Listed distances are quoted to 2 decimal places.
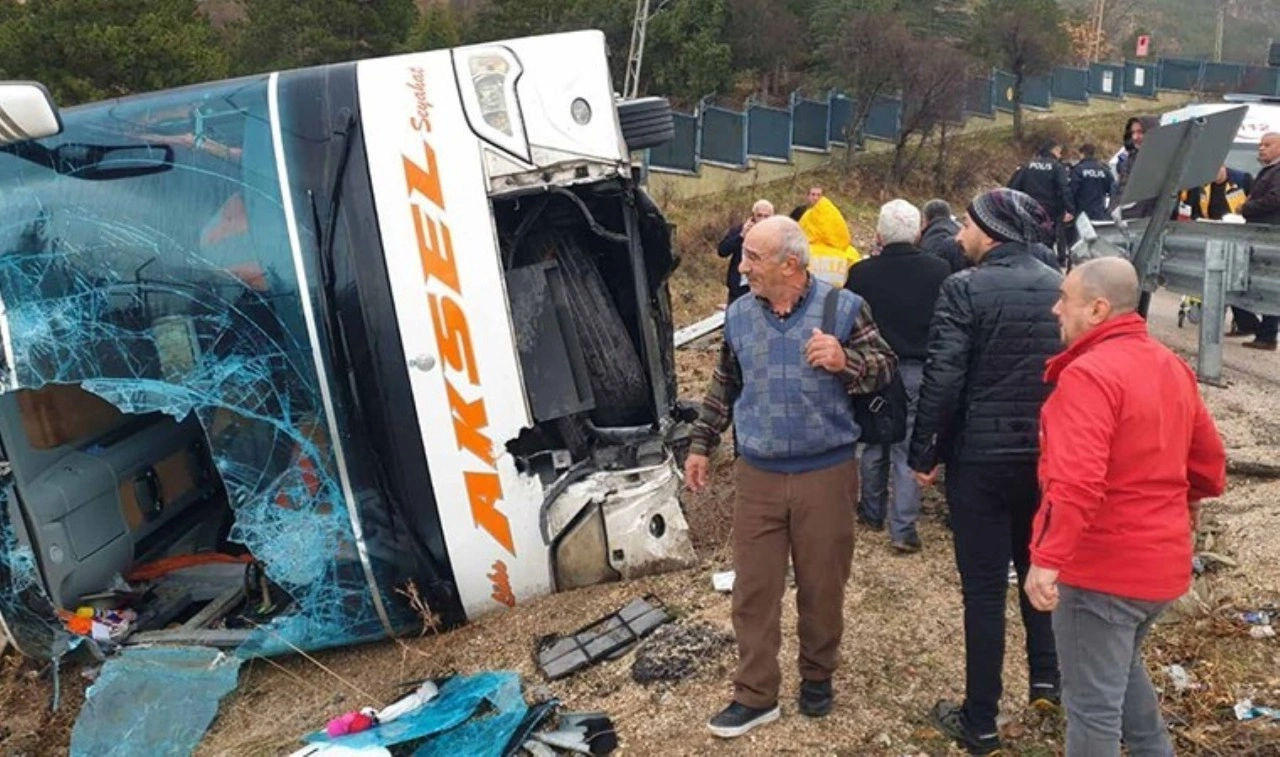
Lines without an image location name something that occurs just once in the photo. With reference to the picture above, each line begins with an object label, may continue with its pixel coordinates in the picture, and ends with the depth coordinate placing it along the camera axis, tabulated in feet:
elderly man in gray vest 10.18
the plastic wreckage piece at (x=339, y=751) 11.34
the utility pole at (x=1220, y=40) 146.56
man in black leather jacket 10.28
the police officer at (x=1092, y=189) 30.53
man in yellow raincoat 23.03
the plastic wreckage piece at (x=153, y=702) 13.16
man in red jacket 8.19
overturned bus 12.73
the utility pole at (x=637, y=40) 53.57
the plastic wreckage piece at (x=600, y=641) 12.71
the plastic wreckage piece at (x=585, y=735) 11.16
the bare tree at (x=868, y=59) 68.90
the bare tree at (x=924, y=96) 67.62
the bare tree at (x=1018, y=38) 85.35
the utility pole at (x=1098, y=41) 127.38
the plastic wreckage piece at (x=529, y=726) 11.30
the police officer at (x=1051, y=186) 29.58
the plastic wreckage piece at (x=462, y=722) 11.41
